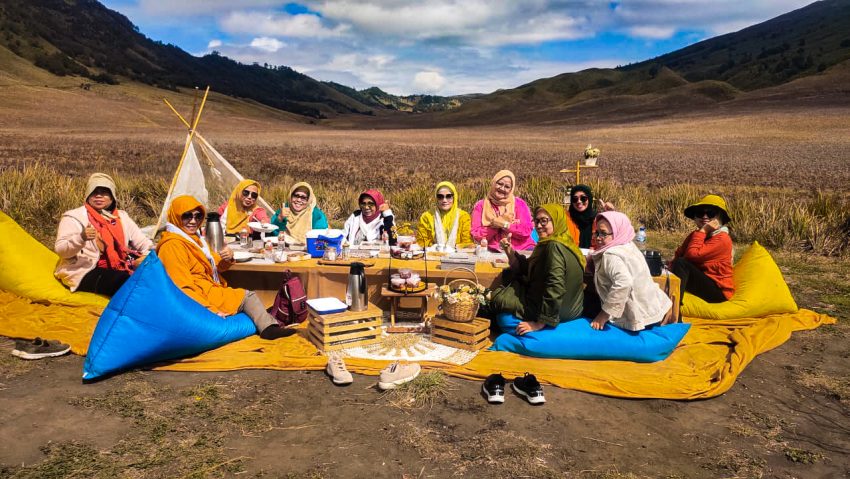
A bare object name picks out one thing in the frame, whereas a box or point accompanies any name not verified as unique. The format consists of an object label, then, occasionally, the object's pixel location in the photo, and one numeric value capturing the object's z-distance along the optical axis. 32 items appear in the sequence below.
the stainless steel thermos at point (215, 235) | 6.05
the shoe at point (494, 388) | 4.43
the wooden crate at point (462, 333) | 5.36
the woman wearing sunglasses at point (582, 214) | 7.19
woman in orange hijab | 5.45
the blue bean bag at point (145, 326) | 4.70
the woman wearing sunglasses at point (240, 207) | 7.52
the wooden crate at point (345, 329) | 5.37
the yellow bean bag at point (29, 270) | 6.37
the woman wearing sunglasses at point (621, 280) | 4.95
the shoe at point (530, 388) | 4.40
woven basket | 5.31
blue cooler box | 6.49
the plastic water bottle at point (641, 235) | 7.16
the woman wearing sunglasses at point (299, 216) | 7.82
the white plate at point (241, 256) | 6.12
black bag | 5.75
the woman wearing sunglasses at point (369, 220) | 7.47
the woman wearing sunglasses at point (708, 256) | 6.33
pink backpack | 5.93
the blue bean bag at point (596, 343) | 5.16
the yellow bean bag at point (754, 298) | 6.36
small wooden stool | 5.72
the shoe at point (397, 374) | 4.64
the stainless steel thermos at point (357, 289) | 5.46
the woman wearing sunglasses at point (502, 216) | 7.32
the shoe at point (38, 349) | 5.14
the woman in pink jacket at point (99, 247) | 6.11
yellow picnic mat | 4.73
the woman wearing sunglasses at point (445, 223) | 7.45
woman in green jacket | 5.04
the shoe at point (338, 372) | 4.74
